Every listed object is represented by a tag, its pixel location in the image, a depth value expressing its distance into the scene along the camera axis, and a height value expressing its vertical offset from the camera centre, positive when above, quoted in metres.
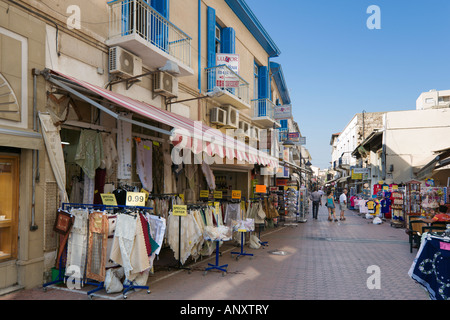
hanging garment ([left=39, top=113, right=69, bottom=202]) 5.65 +0.48
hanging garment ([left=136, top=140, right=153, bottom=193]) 8.19 +0.37
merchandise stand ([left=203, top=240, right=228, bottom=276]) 6.85 -1.98
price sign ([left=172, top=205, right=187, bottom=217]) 6.69 -0.71
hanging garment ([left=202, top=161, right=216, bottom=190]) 11.02 +0.04
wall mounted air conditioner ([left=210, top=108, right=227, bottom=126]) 11.94 +2.28
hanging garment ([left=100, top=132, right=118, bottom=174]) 7.09 +0.55
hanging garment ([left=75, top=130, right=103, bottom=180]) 6.55 +0.53
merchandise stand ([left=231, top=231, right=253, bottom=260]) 8.45 -2.06
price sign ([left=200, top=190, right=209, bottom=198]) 9.86 -0.53
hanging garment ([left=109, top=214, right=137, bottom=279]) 5.21 -1.06
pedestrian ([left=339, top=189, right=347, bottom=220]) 19.98 -1.64
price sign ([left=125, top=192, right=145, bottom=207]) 5.46 -0.39
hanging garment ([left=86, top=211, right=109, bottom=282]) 5.38 -1.17
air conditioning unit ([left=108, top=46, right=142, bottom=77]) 7.22 +2.66
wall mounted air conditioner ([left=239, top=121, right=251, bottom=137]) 14.68 +2.30
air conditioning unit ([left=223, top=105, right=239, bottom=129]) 12.79 +2.45
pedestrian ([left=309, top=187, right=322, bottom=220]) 19.42 -1.48
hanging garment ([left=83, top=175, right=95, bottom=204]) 6.92 -0.28
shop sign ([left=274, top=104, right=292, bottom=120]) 17.47 +3.56
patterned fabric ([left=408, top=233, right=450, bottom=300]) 4.32 -1.29
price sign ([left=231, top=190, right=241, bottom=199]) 9.88 -0.58
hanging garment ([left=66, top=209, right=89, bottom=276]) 5.54 -1.16
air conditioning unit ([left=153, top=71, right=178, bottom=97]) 8.73 +2.60
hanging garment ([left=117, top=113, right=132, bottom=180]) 7.54 +0.65
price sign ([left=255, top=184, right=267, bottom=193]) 12.41 -0.50
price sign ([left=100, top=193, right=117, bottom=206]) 5.68 -0.40
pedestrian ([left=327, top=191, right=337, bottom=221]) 18.84 -1.67
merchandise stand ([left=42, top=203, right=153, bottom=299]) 5.20 -1.80
